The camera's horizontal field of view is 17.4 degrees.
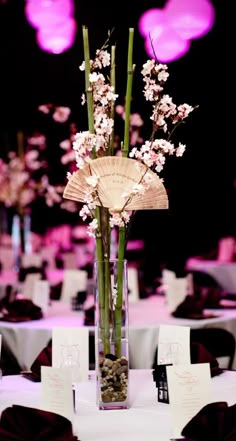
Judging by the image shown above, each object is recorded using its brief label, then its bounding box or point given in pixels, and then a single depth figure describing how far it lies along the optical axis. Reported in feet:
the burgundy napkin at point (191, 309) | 15.85
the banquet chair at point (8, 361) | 15.66
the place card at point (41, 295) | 17.13
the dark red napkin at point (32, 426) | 6.88
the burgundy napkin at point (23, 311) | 15.93
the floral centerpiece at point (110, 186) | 8.64
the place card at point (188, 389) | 7.63
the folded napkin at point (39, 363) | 10.12
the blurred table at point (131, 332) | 15.08
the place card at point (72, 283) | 19.08
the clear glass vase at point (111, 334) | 8.64
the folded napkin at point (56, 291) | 20.06
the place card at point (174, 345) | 9.72
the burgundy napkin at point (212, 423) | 6.93
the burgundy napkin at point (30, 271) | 24.14
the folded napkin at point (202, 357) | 10.07
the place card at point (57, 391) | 7.68
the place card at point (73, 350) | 9.90
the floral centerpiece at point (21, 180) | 31.45
